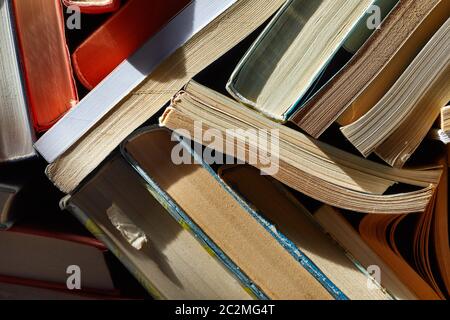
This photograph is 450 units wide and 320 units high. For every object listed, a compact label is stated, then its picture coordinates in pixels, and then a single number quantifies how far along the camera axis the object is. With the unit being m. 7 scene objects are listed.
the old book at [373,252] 0.86
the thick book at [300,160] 0.77
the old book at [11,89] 0.82
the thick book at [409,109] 0.72
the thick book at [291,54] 0.75
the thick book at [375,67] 0.71
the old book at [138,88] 0.78
